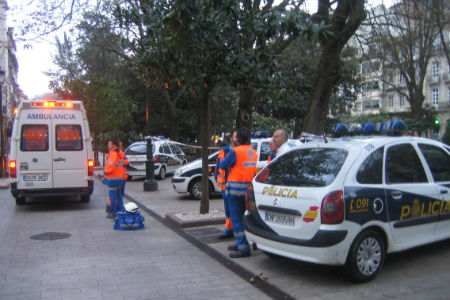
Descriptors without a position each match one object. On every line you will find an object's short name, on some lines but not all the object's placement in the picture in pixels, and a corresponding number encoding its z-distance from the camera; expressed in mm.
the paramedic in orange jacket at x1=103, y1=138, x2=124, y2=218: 9289
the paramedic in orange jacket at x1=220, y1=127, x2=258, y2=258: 6102
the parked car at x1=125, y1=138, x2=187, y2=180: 18156
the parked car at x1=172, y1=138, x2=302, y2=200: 12188
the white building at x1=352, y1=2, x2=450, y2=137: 54562
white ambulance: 10484
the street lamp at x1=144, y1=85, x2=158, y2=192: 14594
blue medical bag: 8367
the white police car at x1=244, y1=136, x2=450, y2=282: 4680
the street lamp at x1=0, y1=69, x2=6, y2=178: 17850
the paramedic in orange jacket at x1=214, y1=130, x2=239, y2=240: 6609
